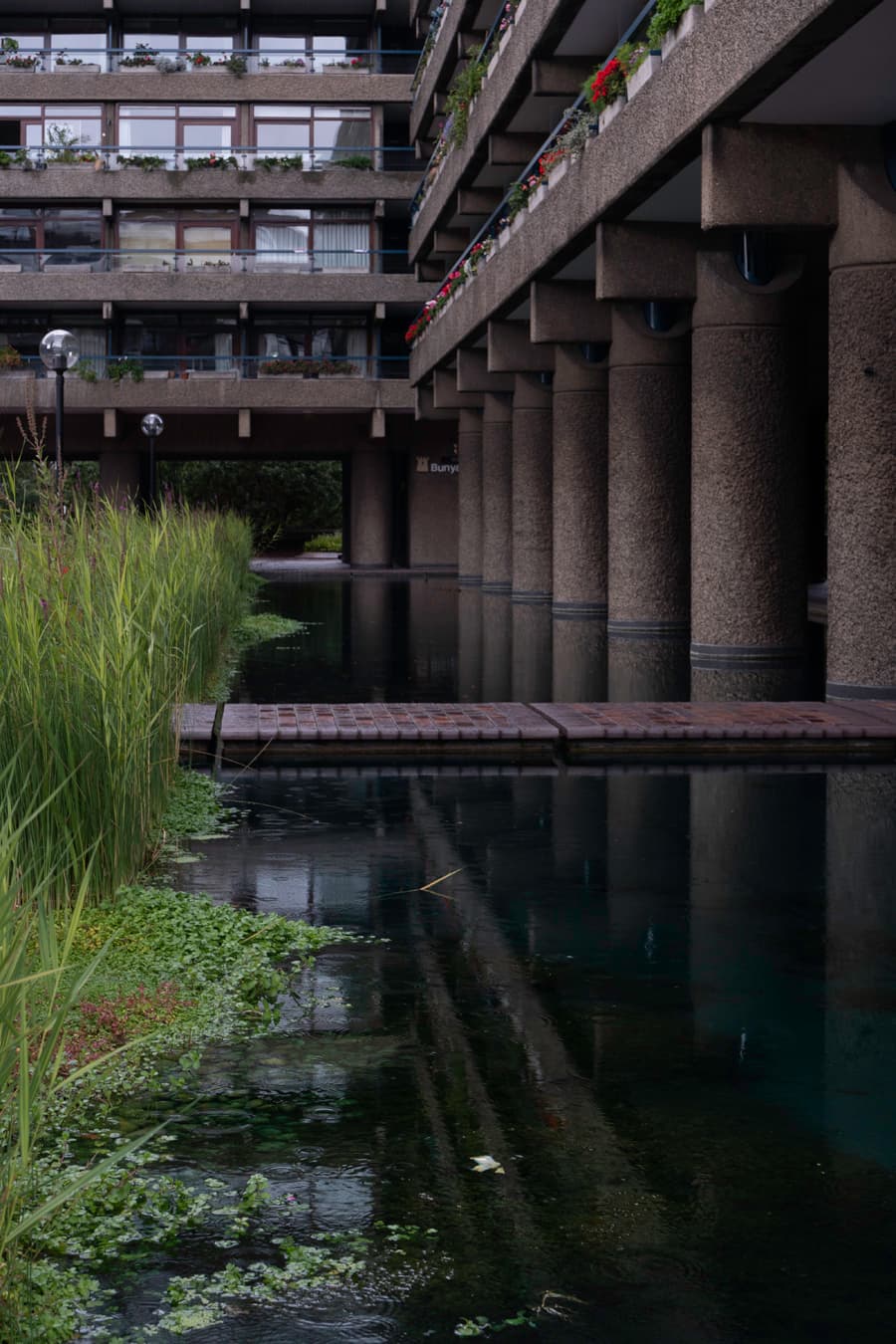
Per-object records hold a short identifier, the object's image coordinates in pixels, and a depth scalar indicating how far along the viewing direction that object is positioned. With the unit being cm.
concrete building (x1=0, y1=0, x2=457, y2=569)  5509
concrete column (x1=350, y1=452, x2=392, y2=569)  5688
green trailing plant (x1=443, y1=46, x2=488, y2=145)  3391
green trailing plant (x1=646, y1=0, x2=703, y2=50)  1669
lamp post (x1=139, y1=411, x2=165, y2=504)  4503
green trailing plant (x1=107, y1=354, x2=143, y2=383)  5375
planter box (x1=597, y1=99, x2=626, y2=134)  1961
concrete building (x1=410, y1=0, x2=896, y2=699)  1485
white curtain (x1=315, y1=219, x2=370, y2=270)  5591
